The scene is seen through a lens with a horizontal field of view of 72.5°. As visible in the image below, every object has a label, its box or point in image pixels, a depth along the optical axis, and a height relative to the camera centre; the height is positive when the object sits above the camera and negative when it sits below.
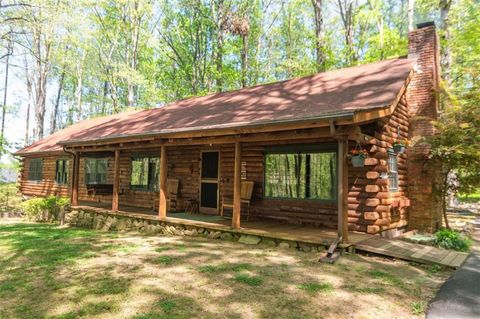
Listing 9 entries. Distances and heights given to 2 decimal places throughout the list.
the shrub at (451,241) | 7.04 -1.28
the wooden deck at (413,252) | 5.80 -1.34
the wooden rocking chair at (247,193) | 9.18 -0.38
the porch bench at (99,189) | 12.80 -0.47
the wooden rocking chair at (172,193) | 11.10 -0.50
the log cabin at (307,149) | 6.88 +0.85
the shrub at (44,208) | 12.27 -1.21
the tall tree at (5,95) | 33.79 +9.03
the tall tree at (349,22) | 18.03 +9.22
